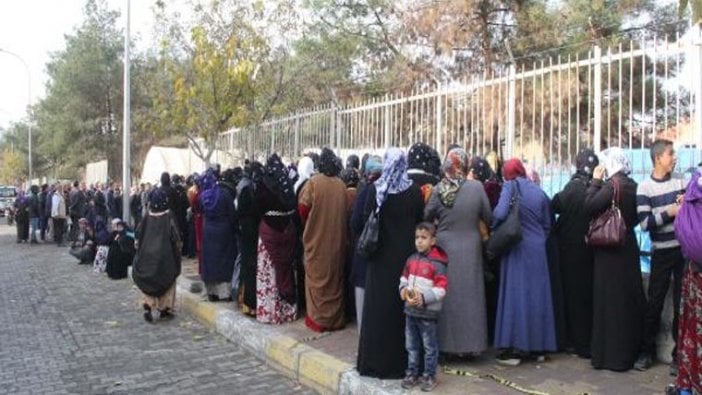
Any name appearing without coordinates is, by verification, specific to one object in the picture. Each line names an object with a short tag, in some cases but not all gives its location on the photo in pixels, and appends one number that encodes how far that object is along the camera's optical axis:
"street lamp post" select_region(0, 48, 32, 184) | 35.81
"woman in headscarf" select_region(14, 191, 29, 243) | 21.02
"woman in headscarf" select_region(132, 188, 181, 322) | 8.62
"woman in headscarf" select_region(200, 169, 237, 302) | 8.64
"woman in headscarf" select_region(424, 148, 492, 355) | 5.50
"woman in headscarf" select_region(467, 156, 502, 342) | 5.71
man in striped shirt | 5.06
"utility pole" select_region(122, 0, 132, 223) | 16.56
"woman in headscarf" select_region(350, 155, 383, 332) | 5.75
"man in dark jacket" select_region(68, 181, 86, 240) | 19.33
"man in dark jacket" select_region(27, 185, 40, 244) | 20.80
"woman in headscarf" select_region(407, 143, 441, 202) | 5.84
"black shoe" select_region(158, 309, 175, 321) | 8.98
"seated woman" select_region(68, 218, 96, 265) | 15.14
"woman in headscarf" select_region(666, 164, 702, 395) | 4.34
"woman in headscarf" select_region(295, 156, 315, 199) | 7.46
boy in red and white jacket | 4.97
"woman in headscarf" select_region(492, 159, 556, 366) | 5.54
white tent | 20.86
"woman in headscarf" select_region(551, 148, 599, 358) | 5.67
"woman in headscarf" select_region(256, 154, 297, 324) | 7.30
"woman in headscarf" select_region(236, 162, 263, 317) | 7.53
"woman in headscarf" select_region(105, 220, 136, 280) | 12.52
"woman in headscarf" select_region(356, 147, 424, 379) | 5.35
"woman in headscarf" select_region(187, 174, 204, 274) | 9.52
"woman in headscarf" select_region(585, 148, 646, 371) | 5.29
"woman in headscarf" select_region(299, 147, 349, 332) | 6.79
